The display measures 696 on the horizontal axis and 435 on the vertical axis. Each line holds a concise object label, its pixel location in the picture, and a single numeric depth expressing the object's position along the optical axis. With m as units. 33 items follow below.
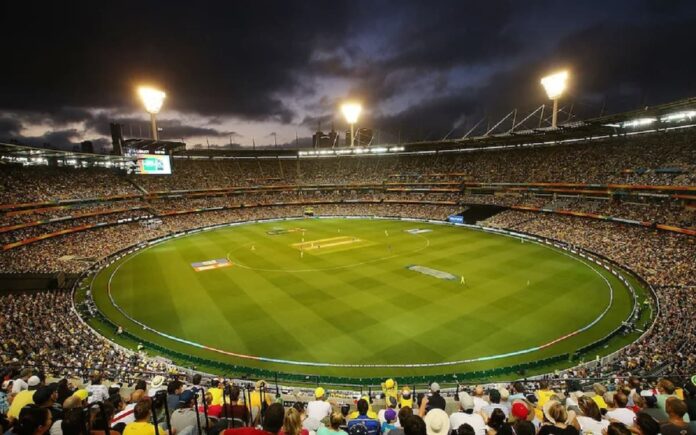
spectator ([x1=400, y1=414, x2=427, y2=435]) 4.32
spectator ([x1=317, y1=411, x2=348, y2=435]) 5.24
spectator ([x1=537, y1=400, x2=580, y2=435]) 4.89
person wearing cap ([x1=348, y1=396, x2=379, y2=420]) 8.46
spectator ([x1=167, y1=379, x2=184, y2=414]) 7.26
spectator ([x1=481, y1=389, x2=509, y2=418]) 7.93
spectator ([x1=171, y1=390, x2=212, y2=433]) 5.54
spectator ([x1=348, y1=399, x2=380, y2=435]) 6.59
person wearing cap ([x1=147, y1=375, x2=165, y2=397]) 9.14
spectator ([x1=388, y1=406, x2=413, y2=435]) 5.30
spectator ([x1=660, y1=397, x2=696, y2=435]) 5.08
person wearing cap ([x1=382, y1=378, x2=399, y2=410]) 10.36
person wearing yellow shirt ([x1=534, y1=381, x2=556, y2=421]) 8.81
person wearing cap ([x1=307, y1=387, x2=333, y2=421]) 7.69
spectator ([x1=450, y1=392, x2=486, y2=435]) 5.97
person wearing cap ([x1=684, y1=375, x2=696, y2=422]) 6.25
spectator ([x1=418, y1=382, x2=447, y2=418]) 7.38
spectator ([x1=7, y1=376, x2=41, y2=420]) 6.64
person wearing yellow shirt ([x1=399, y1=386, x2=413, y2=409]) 9.13
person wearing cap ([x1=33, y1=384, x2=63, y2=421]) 6.19
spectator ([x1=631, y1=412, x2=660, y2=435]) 4.64
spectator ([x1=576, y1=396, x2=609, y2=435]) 6.07
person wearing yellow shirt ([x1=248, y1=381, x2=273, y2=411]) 7.46
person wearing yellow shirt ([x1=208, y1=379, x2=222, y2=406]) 8.36
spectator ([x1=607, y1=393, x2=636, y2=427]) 6.67
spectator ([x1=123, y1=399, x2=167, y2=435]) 4.93
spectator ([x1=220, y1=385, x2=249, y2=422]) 6.41
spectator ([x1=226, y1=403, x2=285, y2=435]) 4.35
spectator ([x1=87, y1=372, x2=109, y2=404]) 8.77
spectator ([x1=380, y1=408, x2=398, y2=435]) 6.79
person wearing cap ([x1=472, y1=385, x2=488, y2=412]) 8.11
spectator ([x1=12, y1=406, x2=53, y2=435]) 4.49
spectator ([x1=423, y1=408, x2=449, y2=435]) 5.30
